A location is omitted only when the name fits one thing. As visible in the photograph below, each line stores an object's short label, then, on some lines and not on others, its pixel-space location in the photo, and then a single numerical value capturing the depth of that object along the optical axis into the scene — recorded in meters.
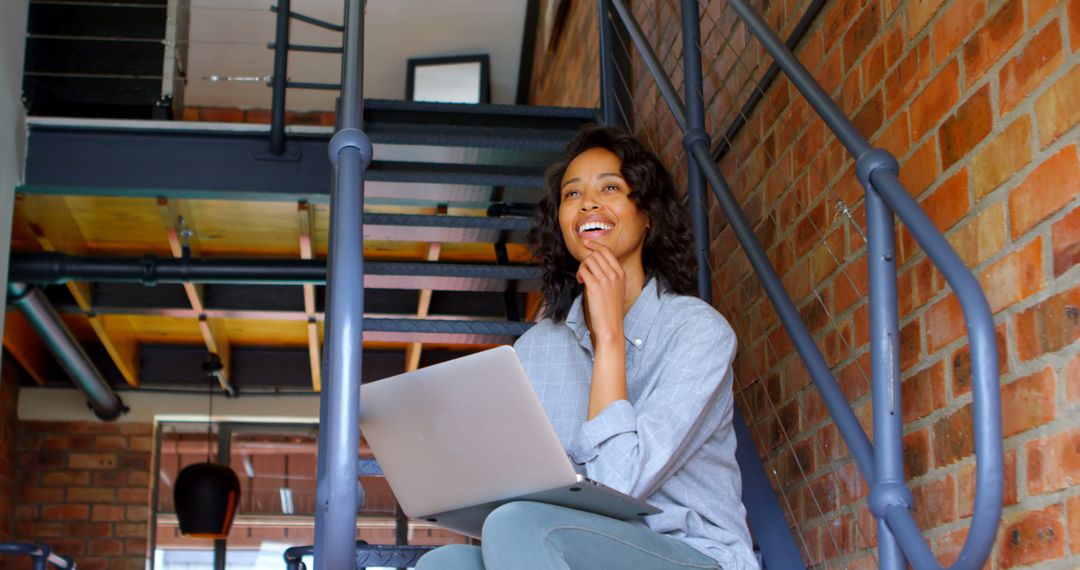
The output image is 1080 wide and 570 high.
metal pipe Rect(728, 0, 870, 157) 1.63
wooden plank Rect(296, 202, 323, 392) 5.33
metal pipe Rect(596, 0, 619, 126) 3.64
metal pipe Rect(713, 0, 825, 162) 2.38
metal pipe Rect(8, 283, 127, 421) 5.23
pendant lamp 5.77
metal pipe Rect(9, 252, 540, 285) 4.95
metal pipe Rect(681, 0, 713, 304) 2.54
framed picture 6.20
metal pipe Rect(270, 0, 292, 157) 3.99
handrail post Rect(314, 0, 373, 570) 1.68
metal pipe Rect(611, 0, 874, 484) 1.66
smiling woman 1.57
